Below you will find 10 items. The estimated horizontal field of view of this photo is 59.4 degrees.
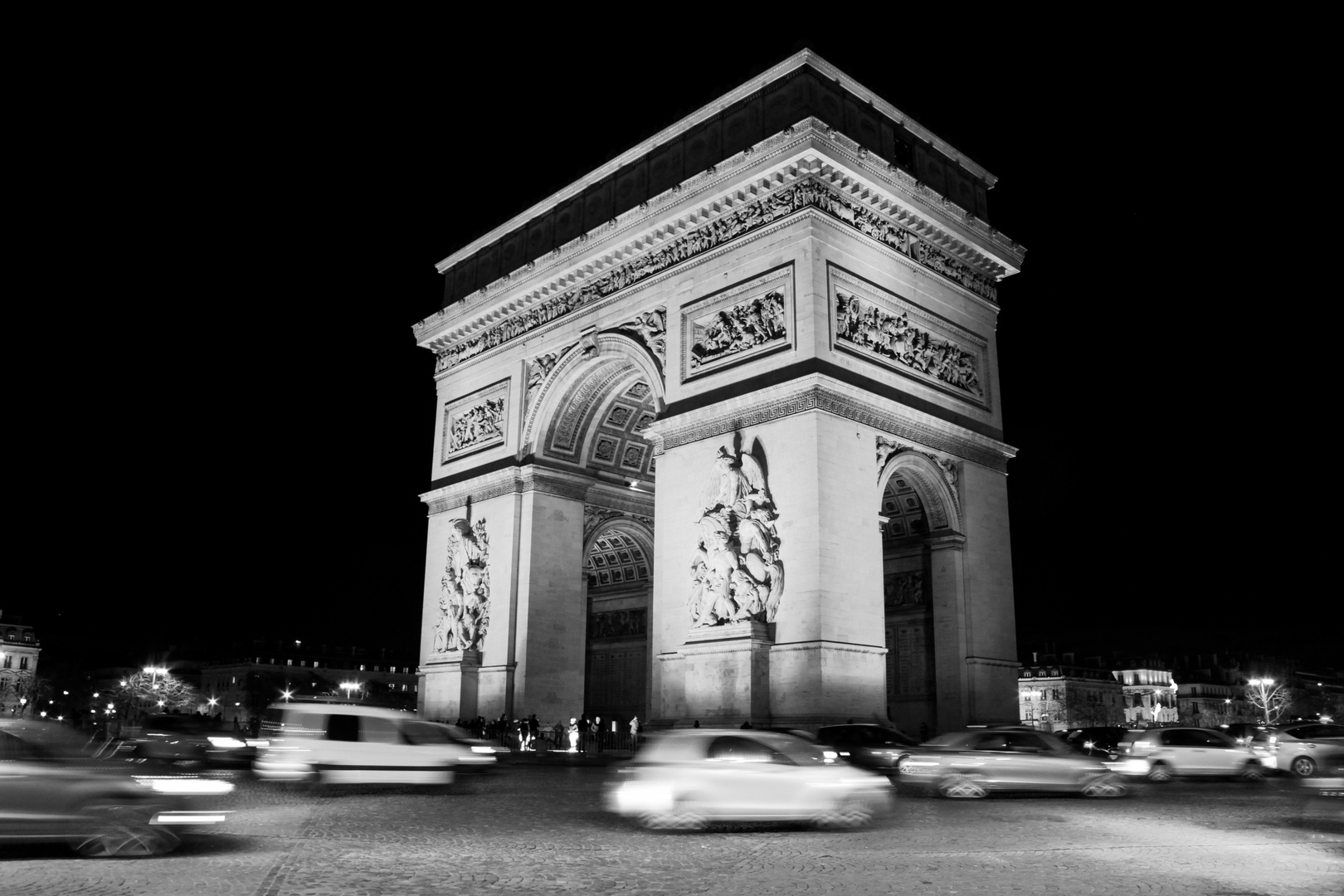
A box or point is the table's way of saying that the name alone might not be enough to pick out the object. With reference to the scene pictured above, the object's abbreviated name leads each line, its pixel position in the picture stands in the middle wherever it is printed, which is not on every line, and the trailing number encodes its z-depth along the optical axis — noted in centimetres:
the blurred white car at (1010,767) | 1748
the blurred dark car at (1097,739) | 3148
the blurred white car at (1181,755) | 2255
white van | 1791
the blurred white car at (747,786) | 1282
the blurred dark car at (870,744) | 2081
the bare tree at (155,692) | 10994
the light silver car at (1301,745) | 2098
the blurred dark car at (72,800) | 956
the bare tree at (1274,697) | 11681
